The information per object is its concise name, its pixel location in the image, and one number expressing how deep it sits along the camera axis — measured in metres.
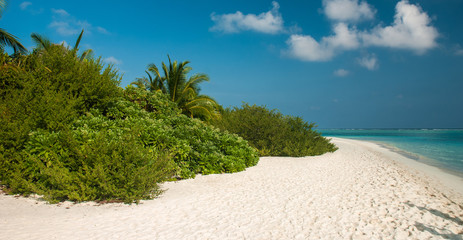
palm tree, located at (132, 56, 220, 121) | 21.56
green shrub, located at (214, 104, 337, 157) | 14.81
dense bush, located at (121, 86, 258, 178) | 7.97
